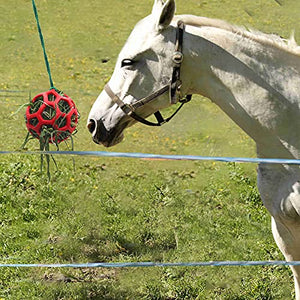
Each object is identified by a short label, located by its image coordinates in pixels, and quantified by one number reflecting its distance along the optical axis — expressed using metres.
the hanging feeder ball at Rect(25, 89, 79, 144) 9.54
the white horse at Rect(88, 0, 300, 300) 7.08
